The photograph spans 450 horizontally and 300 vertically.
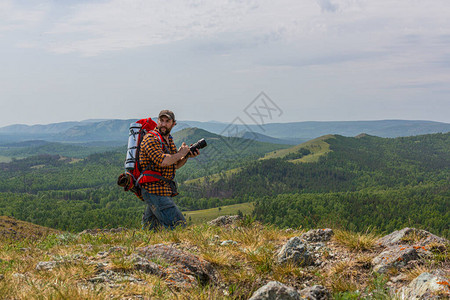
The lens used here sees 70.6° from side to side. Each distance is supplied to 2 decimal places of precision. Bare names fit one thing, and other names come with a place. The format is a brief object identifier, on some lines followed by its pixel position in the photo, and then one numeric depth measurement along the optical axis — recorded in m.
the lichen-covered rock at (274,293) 4.21
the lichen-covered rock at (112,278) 5.02
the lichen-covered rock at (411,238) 6.60
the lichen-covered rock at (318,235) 7.73
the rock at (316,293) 4.90
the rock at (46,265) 5.49
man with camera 8.04
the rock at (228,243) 7.48
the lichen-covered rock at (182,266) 5.28
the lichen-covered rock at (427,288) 4.27
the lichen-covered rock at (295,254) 6.36
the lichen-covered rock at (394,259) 5.79
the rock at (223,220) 12.10
